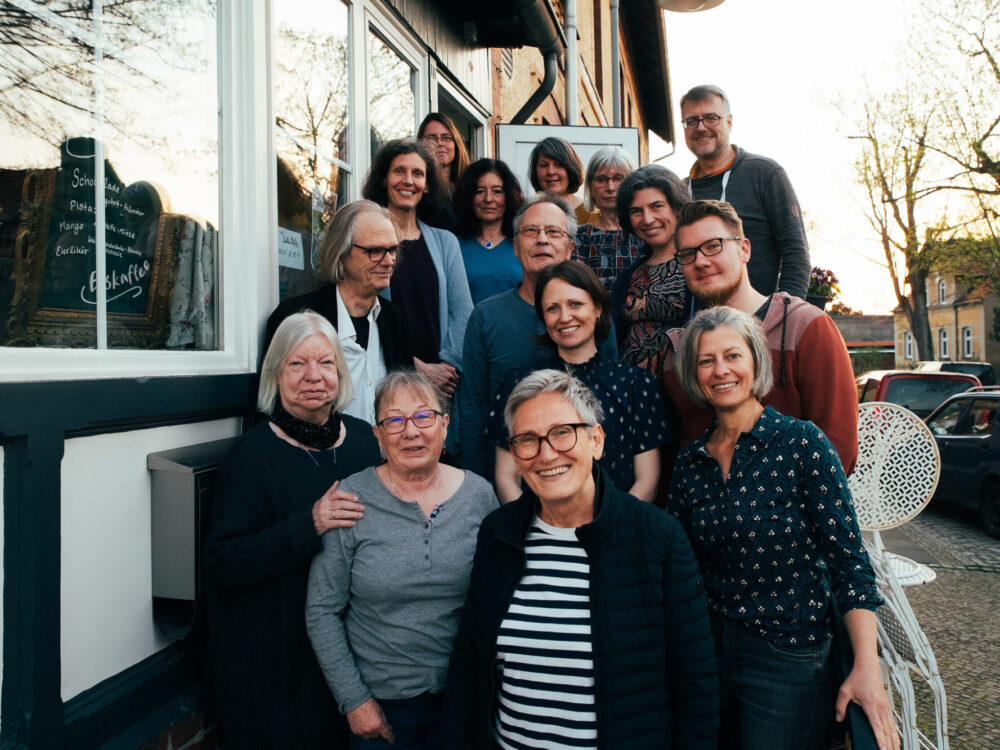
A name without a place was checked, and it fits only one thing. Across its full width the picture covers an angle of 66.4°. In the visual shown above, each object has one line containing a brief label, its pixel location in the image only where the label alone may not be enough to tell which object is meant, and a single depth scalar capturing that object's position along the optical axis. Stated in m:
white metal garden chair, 3.99
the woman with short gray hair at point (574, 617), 1.84
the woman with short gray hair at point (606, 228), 3.63
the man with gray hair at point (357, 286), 2.79
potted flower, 4.98
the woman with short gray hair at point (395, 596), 2.11
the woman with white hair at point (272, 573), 2.13
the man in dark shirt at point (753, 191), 3.29
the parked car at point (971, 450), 8.60
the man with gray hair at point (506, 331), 2.79
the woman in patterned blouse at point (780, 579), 1.97
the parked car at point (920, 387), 11.07
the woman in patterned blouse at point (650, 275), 2.94
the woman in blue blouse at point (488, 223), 3.73
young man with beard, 2.32
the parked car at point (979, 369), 15.95
